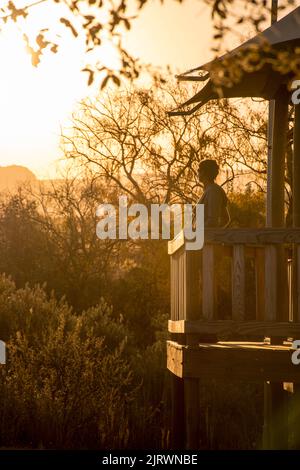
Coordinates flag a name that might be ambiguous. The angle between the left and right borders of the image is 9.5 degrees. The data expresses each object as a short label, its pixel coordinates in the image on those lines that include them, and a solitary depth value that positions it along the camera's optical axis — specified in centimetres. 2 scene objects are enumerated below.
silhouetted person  1821
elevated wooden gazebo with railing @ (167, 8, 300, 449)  1620
